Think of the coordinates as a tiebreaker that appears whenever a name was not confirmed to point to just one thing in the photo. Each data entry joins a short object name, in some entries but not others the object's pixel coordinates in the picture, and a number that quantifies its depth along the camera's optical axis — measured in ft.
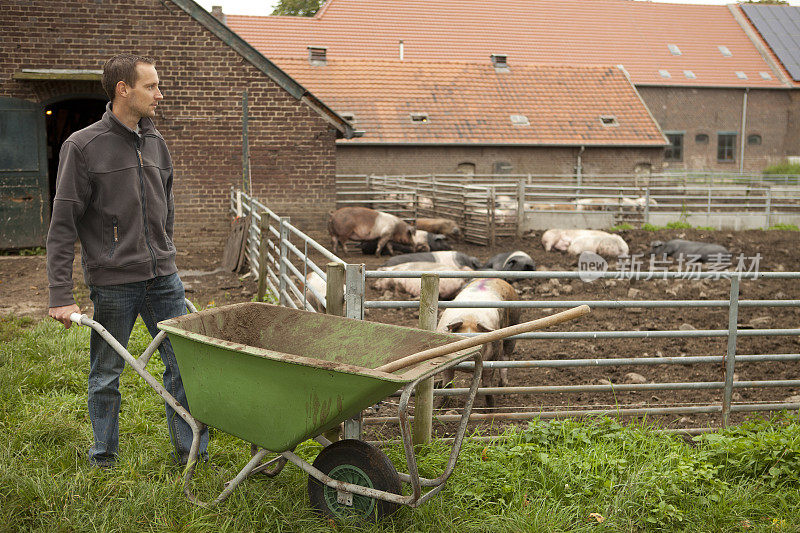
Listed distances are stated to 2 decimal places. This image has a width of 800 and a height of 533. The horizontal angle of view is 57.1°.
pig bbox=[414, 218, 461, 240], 53.78
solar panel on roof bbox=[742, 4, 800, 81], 120.37
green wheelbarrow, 9.91
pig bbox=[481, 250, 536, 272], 36.47
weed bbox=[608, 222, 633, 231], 57.93
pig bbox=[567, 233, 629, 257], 47.01
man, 11.69
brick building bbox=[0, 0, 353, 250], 40.86
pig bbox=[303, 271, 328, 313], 24.50
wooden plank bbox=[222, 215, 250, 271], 37.06
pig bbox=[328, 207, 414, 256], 47.16
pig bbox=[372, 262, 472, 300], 31.14
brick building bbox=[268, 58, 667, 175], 83.10
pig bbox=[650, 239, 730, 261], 45.52
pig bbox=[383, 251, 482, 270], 38.32
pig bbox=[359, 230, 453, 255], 48.67
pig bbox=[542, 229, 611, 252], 48.80
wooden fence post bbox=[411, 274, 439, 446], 13.90
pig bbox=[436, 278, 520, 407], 19.04
